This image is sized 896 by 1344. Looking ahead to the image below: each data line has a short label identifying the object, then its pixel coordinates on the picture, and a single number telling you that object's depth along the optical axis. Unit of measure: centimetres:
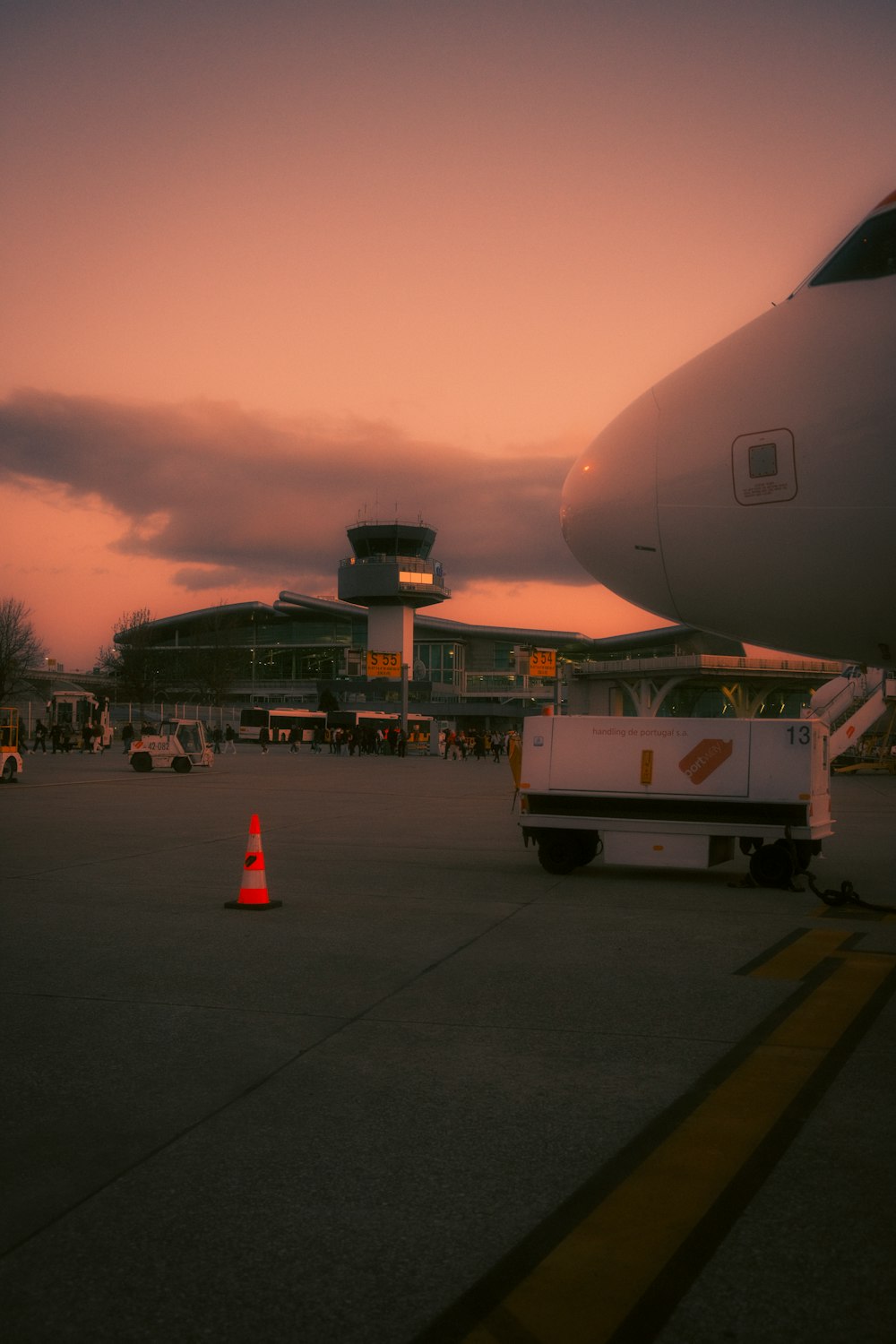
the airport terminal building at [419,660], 8781
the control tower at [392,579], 10975
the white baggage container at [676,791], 1298
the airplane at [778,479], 609
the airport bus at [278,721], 8994
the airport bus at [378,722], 8650
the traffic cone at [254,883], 1083
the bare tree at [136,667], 10175
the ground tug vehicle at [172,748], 3912
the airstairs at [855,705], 4597
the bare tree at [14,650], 8688
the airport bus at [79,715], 5916
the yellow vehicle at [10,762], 3166
